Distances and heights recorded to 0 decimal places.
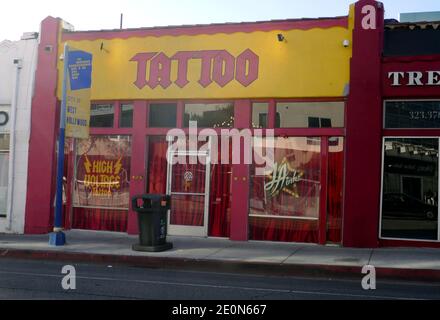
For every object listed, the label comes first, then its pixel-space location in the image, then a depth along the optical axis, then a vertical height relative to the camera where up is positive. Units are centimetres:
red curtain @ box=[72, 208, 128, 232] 1463 -113
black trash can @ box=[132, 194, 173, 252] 1157 -86
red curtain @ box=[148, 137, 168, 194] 1437 +41
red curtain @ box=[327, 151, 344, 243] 1295 -19
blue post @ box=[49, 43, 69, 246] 1250 -21
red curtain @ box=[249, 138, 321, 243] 1317 -44
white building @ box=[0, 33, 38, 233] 1513 +158
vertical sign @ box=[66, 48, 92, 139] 1270 +204
